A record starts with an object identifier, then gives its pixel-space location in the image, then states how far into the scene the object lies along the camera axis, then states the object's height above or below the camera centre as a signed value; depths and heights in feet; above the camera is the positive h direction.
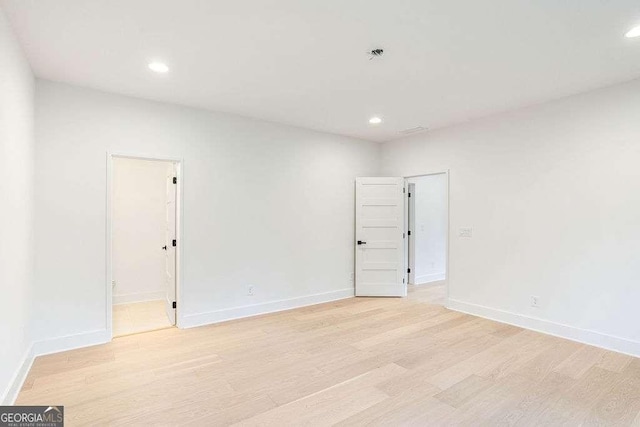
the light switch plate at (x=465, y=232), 15.07 -0.90
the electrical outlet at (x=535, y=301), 12.74 -3.51
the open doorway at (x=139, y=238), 16.39 -1.40
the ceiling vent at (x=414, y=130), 16.39 +4.34
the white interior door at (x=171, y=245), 13.46 -1.45
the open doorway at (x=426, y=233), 21.84 -1.40
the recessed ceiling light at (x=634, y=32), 7.63 +4.41
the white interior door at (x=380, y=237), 18.02 -1.37
